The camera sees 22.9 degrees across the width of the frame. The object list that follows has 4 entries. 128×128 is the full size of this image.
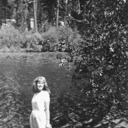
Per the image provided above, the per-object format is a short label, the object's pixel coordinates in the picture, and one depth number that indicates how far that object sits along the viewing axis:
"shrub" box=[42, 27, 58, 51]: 37.84
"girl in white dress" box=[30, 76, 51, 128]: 6.67
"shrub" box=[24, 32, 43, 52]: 38.91
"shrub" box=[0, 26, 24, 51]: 38.78
